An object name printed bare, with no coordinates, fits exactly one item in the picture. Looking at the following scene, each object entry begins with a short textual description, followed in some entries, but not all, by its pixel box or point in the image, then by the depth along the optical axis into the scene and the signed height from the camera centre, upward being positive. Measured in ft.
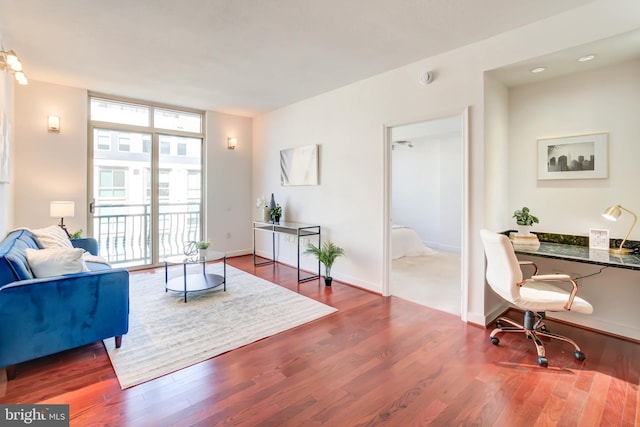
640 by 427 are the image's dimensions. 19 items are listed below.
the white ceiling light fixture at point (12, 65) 7.61 +3.81
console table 14.78 -0.77
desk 8.66 -2.21
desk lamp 8.39 -0.01
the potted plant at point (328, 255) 13.88 -1.88
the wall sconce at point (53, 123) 13.78 +4.11
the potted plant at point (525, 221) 9.87 -0.19
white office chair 7.70 -2.14
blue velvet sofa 6.70 -2.30
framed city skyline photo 9.37 +1.91
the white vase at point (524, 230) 9.86 -0.49
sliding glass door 15.70 +1.83
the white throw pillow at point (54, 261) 7.57 -1.23
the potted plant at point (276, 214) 17.29 +0.00
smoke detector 10.69 +4.89
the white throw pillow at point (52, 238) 10.00 -0.86
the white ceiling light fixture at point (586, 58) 8.56 +4.51
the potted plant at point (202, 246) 13.14 -1.40
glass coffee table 11.82 -2.83
